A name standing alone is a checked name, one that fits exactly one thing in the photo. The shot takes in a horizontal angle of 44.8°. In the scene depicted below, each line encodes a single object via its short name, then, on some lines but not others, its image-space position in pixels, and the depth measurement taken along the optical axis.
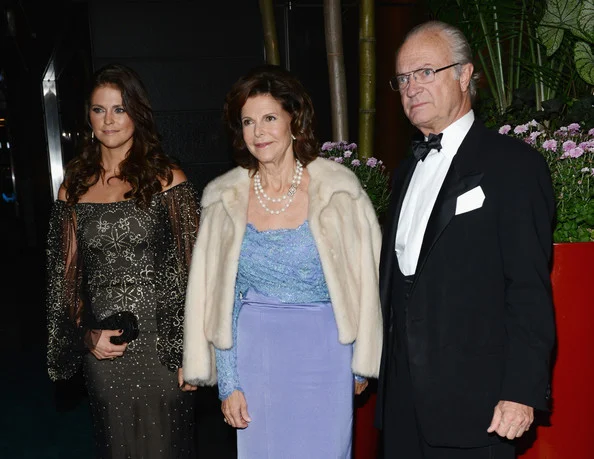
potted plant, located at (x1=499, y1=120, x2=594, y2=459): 2.69
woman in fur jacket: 2.45
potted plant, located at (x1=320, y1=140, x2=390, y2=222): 3.58
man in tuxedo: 1.88
